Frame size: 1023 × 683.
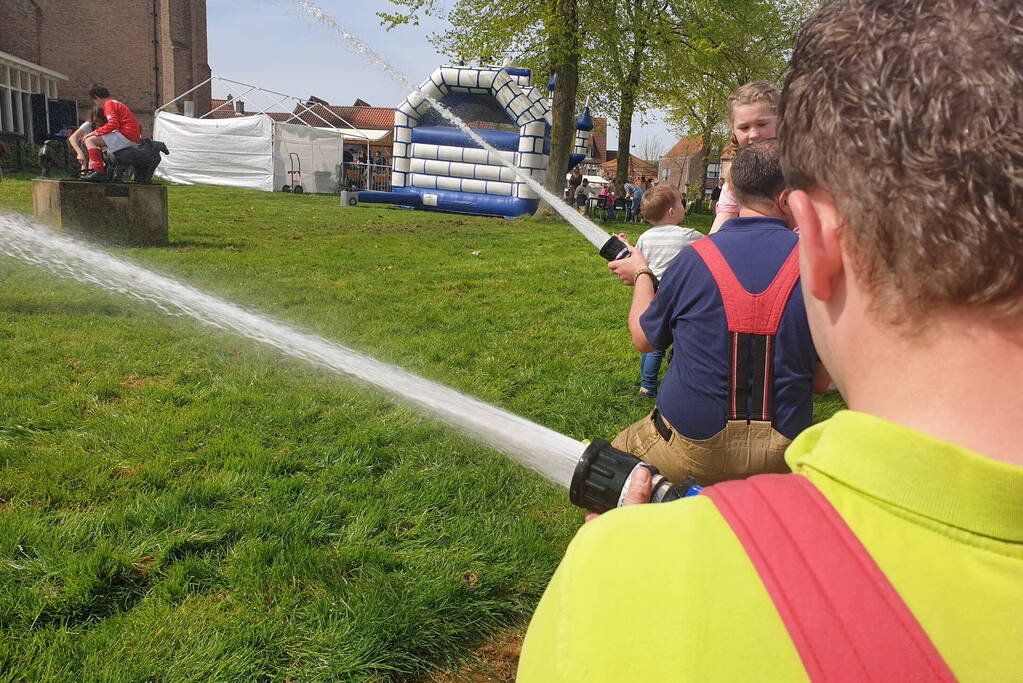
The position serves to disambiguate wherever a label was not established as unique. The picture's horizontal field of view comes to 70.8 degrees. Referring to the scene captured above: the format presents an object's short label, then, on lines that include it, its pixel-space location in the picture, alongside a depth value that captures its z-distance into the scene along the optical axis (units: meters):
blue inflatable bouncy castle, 20.47
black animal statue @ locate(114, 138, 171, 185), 11.34
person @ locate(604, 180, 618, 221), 24.48
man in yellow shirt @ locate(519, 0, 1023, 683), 0.70
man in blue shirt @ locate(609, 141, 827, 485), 2.51
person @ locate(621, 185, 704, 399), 4.27
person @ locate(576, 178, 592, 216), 25.62
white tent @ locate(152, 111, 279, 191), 27.69
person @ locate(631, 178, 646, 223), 25.17
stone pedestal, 10.31
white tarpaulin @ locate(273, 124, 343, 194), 28.11
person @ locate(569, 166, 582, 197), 26.27
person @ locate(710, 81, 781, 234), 3.95
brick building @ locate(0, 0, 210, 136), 39.97
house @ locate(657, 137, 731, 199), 83.25
